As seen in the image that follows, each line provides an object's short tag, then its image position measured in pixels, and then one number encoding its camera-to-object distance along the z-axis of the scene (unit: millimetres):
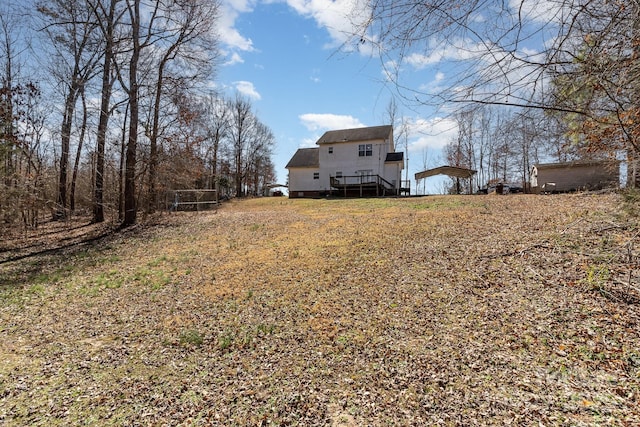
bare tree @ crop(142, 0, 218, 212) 11946
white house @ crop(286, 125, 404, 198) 24047
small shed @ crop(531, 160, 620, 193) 16861
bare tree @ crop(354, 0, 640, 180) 1851
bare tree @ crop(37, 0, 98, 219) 11709
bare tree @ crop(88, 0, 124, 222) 11679
